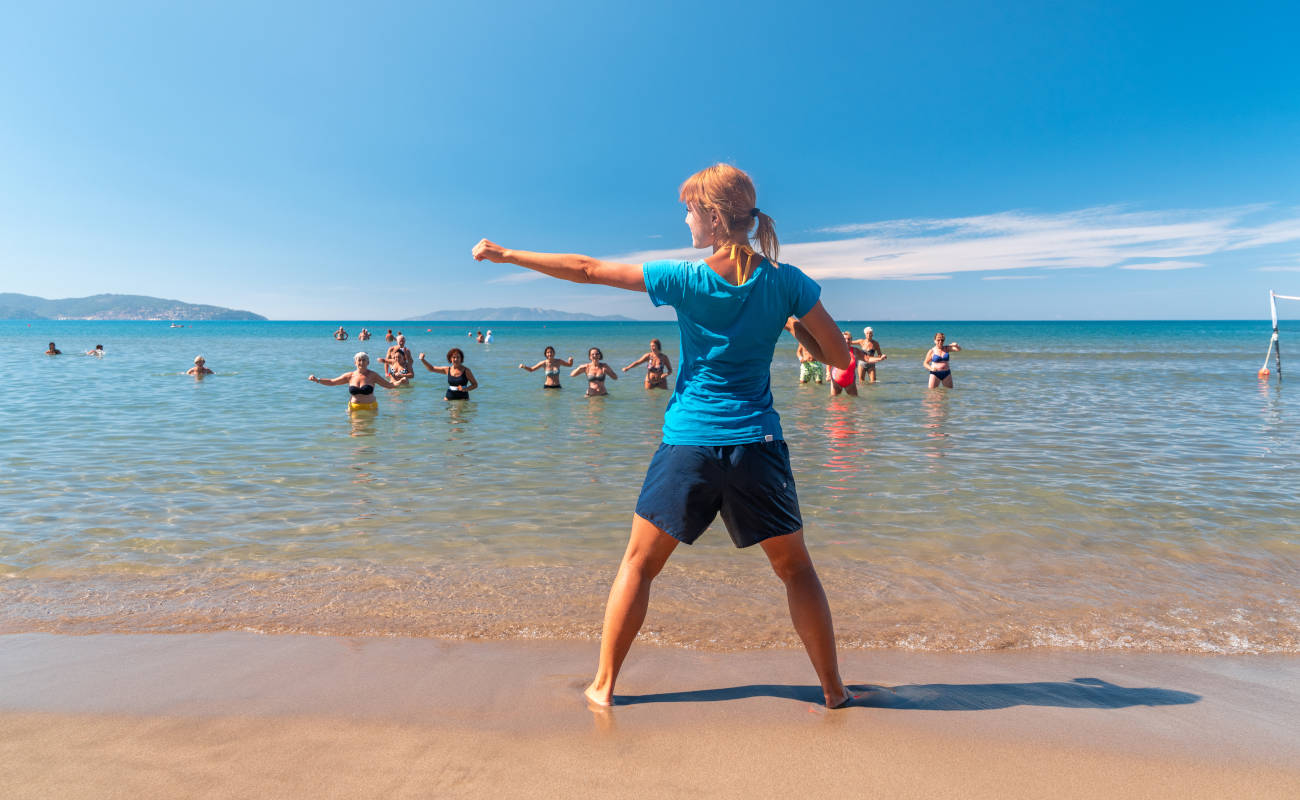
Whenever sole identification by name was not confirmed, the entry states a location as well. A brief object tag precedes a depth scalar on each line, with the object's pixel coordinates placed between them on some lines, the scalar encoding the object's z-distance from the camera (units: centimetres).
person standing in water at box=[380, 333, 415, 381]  1898
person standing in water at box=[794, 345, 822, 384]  2047
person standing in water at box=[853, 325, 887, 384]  1783
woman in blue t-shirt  263
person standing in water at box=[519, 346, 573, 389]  1936
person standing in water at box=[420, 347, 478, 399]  1580
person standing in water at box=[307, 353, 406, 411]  1424
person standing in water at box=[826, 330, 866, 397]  1727
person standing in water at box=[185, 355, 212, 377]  2242
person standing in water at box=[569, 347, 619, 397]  1758
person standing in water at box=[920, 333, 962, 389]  1903
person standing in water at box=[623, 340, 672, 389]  1898
